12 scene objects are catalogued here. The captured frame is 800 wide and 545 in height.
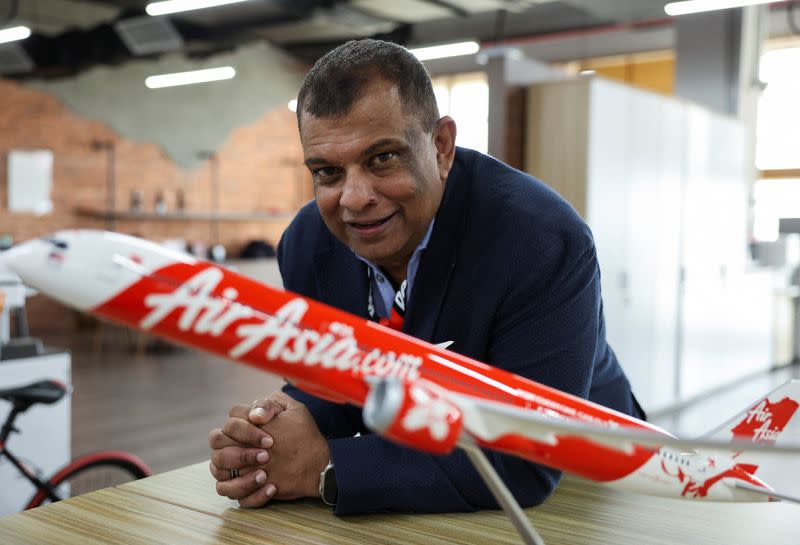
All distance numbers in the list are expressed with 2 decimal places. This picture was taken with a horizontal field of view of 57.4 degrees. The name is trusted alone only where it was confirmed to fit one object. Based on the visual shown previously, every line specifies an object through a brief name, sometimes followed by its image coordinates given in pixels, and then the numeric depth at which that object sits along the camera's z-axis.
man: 0.93
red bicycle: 2.29
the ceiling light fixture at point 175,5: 6.25
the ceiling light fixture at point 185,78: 9.44
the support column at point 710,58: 6.38
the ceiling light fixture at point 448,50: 8.40
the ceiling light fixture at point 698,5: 5.79
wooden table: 0.88
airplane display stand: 0.57
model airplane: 0.61
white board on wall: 8.05
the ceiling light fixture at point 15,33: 7.17
